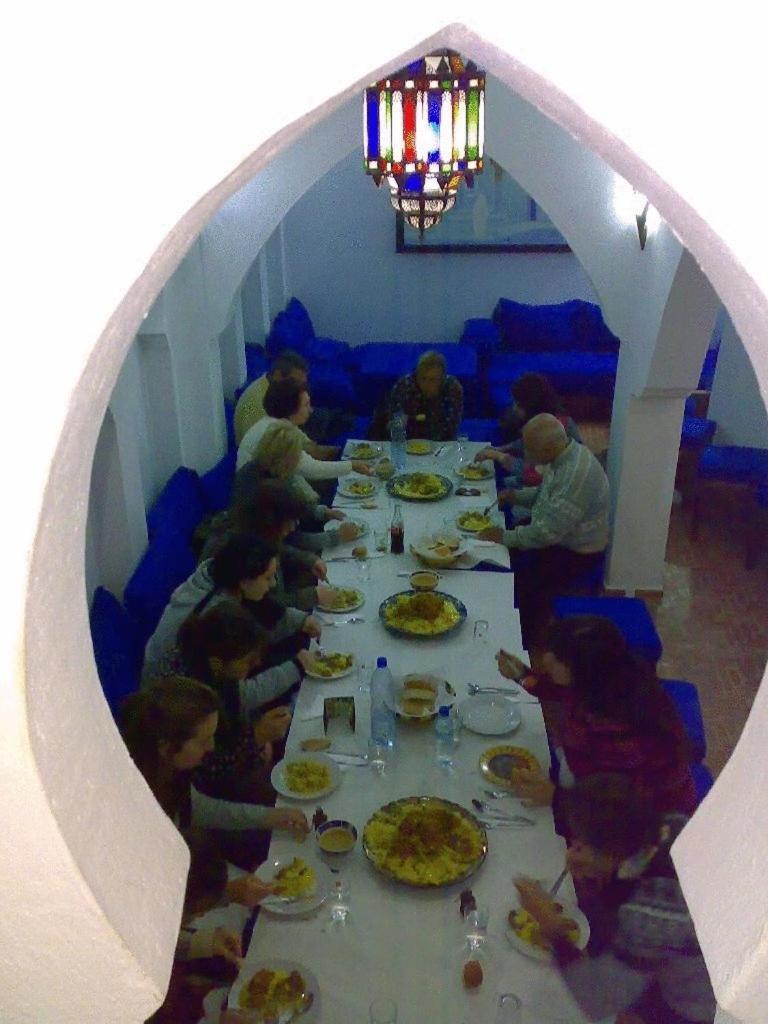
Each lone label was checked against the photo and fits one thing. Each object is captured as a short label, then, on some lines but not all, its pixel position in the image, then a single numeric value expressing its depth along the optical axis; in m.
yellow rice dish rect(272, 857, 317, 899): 2.92
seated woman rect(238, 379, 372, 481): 5.90
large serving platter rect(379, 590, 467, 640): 4.26
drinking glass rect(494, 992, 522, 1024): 2.53
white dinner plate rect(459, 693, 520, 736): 3.65
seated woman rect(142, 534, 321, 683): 3.99
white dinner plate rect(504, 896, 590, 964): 2.71
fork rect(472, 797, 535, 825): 3.22
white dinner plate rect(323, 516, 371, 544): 5.38
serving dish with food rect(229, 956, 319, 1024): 2.59
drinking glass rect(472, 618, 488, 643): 4.28
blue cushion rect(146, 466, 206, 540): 5.61
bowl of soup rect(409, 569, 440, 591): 4.72
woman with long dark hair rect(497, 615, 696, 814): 3.28
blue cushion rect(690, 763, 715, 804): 3.62
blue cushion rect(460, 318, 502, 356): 10.93
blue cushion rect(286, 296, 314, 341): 10.77
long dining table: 2.64
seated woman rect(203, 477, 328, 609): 4.46
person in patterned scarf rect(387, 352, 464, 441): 6.77
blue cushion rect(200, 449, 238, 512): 6.36
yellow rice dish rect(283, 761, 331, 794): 3.37
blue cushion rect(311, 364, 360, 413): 9.57
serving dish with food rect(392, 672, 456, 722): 3.68
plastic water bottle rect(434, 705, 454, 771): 3.53
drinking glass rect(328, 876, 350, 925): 2.87
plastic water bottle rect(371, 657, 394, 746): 3.57
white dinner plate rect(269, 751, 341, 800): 3.33
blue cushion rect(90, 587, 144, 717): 4.04
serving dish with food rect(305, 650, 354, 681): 3.99
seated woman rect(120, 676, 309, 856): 2.94
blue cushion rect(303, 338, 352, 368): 10.35
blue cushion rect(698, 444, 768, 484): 7.26
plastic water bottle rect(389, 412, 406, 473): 6.31
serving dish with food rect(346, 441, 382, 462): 6.66
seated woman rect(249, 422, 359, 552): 5.27
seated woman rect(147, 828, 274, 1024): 2.80
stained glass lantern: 3.31
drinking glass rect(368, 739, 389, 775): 3.48
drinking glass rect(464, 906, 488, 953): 2.73
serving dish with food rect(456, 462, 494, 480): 6.21
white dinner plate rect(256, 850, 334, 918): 2.88
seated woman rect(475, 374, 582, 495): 6.02
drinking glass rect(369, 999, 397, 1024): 2.48
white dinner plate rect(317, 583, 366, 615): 4.53
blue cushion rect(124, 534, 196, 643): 4.78
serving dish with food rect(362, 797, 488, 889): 2.97
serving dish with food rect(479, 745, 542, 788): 3.39
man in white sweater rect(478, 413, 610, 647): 5.32
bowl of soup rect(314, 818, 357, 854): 3.09
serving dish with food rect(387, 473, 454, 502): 5.85
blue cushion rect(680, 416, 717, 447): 8.16
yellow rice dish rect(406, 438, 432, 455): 6.68
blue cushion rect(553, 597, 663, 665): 4.60
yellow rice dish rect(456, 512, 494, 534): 5.39
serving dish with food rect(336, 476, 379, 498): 5.96
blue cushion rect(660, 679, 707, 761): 3.92
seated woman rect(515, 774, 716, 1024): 2.70
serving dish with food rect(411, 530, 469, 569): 4.95
